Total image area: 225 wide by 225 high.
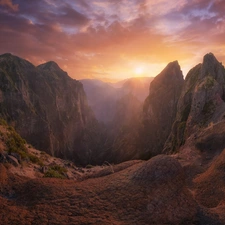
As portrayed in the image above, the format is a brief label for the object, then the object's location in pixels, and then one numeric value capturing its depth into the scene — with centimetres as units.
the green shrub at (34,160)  2333
